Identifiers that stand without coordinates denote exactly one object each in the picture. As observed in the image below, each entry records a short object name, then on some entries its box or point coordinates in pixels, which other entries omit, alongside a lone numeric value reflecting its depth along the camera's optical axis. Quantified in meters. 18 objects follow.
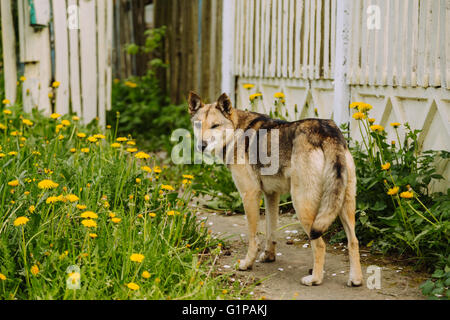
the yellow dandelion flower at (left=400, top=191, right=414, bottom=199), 3.52
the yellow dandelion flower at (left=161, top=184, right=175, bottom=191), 3.93
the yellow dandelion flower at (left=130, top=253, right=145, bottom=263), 2.94
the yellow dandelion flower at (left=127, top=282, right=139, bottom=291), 2.78
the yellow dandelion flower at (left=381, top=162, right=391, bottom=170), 3.84
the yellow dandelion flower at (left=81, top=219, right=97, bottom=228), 2.98
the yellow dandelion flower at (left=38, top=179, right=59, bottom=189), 3.32
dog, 3.40
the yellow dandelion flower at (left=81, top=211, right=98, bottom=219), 3.06
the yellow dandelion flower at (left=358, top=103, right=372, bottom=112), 4.38
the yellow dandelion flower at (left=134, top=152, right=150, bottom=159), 4.01
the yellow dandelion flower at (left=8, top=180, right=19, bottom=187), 3.39
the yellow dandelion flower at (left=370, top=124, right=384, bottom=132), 4.29
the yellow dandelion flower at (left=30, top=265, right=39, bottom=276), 2.98
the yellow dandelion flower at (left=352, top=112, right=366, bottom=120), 4.37
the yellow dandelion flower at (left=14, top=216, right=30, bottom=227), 3.00
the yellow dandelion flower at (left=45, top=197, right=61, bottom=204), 3.15
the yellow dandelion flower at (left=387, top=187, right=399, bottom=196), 3.66
